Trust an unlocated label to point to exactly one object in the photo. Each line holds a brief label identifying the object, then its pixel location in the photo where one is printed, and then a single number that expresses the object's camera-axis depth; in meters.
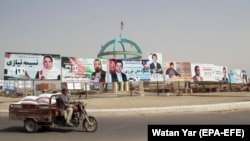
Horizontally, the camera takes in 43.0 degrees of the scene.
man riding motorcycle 10.95
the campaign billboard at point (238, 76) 50.87
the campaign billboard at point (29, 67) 28.28
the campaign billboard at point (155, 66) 36.94
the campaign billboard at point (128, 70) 34.09
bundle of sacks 11.84
